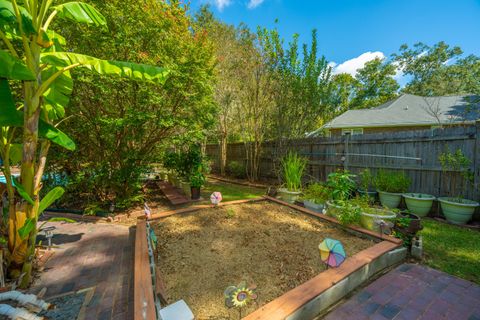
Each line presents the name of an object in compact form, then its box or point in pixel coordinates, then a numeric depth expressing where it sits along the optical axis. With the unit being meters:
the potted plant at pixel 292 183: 5.22
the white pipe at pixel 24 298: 1.79
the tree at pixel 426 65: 19.88
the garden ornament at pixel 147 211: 3.60
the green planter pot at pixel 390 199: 4.96
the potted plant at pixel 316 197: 4.41
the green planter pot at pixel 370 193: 5.39
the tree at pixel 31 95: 1.91
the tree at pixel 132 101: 4.11
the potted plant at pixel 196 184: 6.02
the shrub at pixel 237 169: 10.13
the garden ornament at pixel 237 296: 1.47
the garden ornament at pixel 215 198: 4.53
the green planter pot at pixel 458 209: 3.95
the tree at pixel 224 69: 9.64
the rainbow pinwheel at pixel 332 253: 2.17
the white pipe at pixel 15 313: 1.57
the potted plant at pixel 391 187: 4.94
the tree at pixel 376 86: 22.09
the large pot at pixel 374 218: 3.21
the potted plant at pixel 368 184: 5.10
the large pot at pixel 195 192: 6.11
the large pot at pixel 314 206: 4.37
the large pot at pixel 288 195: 5.20
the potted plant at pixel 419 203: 4.51
